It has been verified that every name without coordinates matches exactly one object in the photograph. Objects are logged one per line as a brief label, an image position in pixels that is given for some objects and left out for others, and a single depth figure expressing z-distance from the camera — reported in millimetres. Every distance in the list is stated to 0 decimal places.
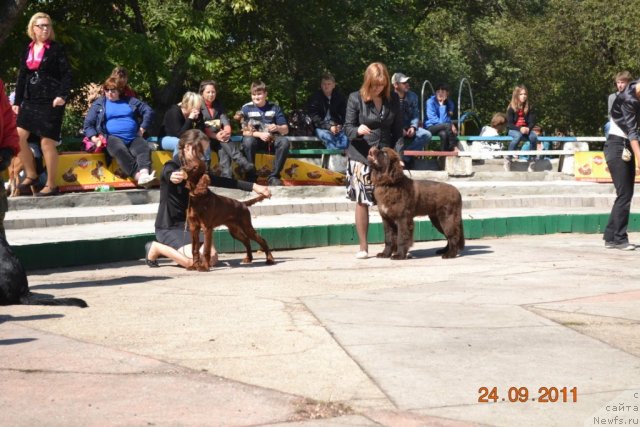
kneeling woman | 11289
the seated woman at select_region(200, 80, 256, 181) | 17984
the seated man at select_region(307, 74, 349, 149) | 20578
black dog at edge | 8945
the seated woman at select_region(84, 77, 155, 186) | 16984
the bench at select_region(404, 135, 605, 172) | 21422
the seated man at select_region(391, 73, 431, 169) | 20062
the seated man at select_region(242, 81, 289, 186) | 18625
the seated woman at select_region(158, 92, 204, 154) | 17344
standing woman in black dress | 15453
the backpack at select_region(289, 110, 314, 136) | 21047
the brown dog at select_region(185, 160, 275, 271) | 11055
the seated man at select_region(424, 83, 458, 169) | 22797
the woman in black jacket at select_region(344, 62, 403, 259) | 12352
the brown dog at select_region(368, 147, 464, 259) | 11977
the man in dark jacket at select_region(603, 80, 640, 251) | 12792
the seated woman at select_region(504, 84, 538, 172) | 23172
